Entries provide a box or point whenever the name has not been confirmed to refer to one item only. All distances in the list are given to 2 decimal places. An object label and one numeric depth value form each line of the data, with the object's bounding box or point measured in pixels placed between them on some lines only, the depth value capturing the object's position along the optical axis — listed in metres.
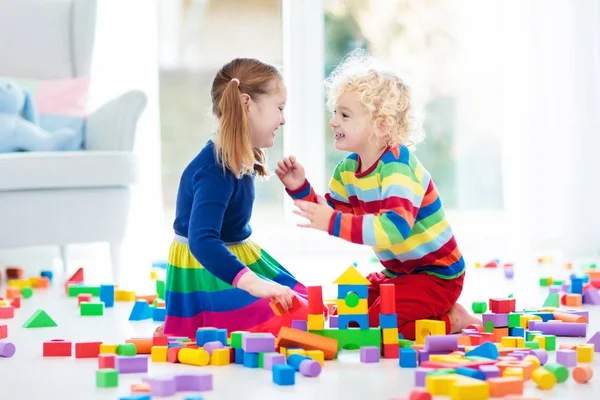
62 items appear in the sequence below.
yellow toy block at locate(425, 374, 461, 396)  2.72
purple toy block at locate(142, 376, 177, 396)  2.75
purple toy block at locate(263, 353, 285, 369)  2.95
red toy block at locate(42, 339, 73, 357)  3.14
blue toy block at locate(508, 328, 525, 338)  3.20
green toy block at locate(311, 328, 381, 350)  3.10
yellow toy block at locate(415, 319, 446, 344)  3.17
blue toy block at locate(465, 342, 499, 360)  2.94
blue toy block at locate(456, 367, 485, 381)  2.78
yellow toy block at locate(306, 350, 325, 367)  2.98
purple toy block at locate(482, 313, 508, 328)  3.24
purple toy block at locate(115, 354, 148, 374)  2.93
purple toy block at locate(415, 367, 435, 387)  2.81
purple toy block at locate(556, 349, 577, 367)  2.94
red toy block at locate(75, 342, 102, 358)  3.12
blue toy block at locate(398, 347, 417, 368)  2.97
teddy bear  4.49
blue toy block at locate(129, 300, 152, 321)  3.61
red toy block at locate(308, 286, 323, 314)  3.08
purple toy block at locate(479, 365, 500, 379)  2.77
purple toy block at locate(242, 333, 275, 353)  2.99
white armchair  4.26
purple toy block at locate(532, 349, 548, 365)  2.94
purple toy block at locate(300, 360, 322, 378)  2.89
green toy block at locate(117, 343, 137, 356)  3.03
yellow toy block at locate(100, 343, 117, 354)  3.04
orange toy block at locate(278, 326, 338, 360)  3.03
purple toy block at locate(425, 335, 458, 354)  3.01
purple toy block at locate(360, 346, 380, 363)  3.03
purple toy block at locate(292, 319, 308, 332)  3.15
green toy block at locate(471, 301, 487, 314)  3.59
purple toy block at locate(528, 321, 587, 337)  3.27
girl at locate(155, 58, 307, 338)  3.28
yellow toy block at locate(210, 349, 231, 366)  3.01
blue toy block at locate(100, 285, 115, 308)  3.89
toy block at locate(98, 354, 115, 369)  2.95
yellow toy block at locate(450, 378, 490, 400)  2.68
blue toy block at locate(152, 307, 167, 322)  3.62
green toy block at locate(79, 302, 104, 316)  3.70
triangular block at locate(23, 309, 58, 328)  3.50
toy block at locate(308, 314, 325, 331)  3.09
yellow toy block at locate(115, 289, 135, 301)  3.99
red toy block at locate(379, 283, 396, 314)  3.09
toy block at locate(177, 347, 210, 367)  3.01
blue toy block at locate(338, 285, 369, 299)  3.11
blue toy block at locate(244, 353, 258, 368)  2.99
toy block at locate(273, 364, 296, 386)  2.83
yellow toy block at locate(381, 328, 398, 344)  3.09
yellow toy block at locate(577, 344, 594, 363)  3.00
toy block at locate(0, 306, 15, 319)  3.66
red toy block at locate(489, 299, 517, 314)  3.36
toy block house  3.10
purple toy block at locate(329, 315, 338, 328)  3.16
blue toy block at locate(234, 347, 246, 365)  3.03
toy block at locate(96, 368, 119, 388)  2.83
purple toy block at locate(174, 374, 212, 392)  2.80
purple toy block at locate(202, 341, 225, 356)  3.05
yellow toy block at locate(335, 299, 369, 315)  3.10
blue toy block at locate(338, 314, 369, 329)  3.11
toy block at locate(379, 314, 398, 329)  3.09
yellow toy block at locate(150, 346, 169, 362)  3.05
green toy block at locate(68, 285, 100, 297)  4.11
